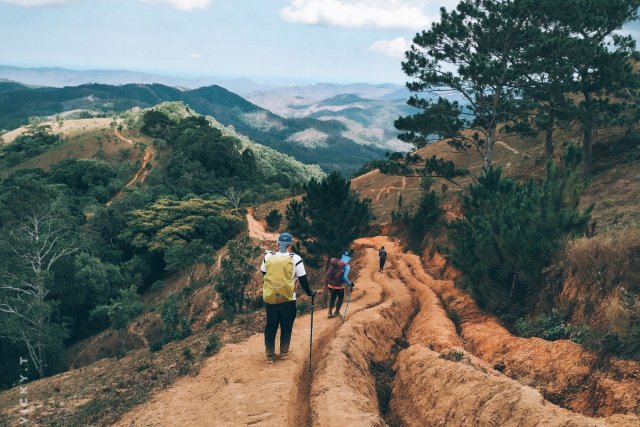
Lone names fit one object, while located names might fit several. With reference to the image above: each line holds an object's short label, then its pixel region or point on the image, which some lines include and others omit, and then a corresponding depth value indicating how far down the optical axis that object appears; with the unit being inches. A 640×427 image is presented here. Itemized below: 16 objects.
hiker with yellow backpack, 355.6
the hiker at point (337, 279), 547.8
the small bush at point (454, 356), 370.6
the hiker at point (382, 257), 1001.5
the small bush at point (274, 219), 1984.5
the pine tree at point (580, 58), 987.3
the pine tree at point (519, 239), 528.7
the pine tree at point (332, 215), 872.3
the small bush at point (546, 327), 449.1
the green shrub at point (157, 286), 1968.8
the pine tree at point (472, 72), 1044.5
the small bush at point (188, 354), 540.5
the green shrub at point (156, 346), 908.3
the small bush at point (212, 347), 475.0
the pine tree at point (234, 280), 1253.1
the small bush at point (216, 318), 1192.8
